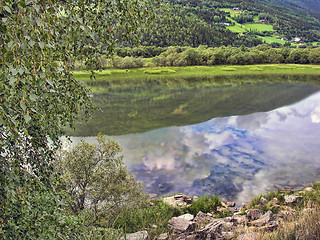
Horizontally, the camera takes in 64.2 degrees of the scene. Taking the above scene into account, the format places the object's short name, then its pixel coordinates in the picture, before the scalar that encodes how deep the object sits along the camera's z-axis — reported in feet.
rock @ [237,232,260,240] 21.68
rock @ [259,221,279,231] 28.01
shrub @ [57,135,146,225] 35.40
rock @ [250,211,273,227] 32.99
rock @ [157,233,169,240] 28.32
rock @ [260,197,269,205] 43.44
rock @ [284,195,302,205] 42.06
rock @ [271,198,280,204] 43.07
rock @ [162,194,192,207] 44.32
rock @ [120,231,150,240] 27.16
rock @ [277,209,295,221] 29.25
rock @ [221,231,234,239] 27.32
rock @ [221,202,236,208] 44.96
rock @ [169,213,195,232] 32.17
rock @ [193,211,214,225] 35.74
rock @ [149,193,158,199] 48.70
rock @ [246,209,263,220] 36.87
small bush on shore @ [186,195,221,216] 42.88
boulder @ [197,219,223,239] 28.14
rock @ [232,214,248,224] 35.44
